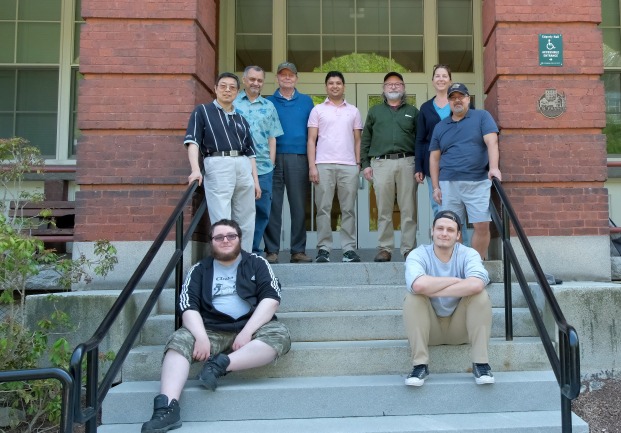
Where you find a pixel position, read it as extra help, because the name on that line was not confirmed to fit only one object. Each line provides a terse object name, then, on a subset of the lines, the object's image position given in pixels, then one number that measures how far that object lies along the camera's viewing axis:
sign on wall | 5.88
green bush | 3.93
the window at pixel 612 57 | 9.02
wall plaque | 5.84
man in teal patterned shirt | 5.61
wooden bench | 6.50
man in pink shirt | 5.93
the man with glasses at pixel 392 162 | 5.91
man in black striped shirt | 5.02
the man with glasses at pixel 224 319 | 3.82
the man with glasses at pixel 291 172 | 5.94
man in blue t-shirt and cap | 5.21
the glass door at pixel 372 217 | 8.38
